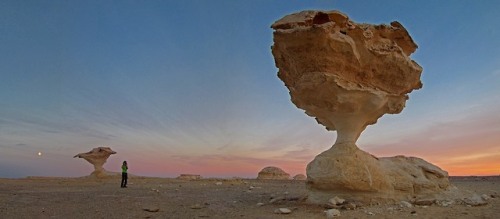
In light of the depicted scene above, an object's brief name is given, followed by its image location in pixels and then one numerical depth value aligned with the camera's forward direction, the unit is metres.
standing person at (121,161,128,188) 23.53
